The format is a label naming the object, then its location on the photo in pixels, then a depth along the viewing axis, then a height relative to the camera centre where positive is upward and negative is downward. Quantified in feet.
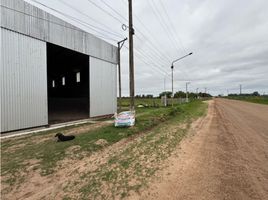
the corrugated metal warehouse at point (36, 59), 32.14 +7.82
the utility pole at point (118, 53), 58.70 +14.41
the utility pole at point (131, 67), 42.19 +6.48
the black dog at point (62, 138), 25.92 -5.45
